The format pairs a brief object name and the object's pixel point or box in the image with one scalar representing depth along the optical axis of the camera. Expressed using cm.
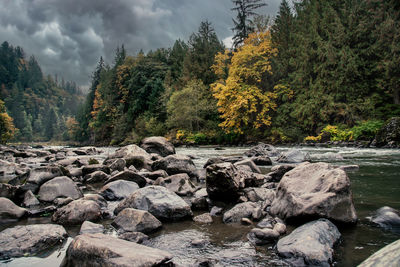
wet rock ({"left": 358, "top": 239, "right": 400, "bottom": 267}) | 152
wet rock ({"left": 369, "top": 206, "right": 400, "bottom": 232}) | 308
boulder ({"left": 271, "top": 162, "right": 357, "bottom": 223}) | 310
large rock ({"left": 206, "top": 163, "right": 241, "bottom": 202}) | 455
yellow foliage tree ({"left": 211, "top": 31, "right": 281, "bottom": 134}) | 2353
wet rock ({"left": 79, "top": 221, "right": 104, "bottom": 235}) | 320
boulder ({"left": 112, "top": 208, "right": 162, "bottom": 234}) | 325
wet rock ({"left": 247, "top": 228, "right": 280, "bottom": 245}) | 280
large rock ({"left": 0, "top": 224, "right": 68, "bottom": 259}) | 260
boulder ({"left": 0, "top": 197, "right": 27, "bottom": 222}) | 373
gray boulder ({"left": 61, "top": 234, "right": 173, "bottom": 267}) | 206
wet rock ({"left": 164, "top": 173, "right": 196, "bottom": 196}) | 526
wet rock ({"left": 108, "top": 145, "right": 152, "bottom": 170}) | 906
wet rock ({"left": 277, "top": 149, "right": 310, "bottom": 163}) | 946
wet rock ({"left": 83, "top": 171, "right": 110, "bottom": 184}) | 690
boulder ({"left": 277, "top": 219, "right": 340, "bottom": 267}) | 227
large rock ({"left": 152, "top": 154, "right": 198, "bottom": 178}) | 757
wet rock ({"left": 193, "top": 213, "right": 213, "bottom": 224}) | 363
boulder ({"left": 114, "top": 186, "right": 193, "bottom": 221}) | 372
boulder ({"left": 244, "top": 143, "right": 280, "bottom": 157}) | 1281
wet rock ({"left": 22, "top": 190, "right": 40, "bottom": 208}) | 462
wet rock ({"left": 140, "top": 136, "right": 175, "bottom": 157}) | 1273
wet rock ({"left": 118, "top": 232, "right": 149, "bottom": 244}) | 289
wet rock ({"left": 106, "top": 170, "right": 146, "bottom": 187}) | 585
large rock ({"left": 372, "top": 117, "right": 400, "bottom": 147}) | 1361
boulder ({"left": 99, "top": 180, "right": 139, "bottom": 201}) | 502
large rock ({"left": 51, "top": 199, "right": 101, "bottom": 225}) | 358
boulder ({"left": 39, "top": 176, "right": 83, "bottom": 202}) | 490
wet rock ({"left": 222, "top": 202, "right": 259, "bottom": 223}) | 357
